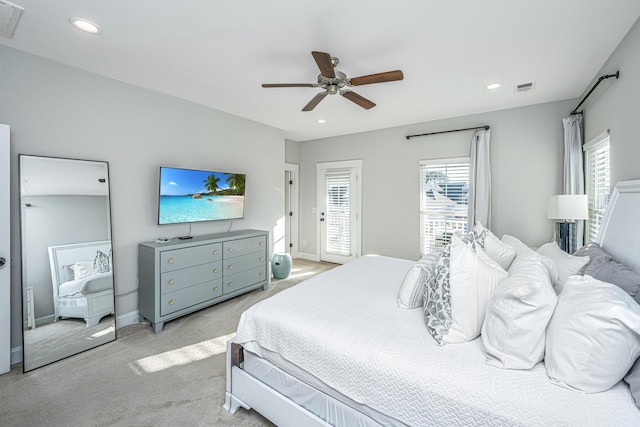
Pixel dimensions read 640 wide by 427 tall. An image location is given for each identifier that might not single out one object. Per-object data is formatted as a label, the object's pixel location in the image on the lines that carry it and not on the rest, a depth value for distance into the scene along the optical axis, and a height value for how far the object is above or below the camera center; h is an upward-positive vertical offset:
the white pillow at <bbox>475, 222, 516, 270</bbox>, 1.92 -0.34
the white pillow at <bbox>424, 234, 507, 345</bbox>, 1.32 -0.46
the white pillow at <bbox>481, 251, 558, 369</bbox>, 1.09 -0.49
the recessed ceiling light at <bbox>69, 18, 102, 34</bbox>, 1.88 +1.26
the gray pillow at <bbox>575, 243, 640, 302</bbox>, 1.24 -0.35
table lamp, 2.72 -0.11
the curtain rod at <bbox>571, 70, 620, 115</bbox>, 2.12 +1.03
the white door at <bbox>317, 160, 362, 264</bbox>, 5.16 -0.13
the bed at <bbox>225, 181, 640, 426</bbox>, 0.97 -0.70
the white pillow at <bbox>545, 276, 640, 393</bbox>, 0.92 -0.48
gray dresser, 2.75 -0.78
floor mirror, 2.22 -0.48
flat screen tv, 3.11 +0.09
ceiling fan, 1.91 +0.97
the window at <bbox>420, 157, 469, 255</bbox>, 4.11 +0.05
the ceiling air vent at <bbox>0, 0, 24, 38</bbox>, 1.75 +1.25
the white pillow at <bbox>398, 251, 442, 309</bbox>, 1.73 -0.54
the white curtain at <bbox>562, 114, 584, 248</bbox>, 3.01 +0.50
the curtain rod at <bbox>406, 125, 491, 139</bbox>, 3.80 +1.08
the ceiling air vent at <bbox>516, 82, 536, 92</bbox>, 2.91 +1.27
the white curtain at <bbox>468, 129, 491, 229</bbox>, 3.77 +0.35
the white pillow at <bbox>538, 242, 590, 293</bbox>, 1.54 -0.37
